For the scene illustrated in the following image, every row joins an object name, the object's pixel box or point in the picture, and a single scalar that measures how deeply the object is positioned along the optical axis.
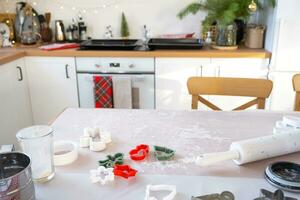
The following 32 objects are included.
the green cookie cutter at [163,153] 0.91
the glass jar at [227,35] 2.45
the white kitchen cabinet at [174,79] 2.40
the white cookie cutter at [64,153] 0.89
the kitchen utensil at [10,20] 2.77
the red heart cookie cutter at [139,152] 0.91
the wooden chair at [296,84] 1.46
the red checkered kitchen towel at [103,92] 2.42
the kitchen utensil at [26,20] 2.75
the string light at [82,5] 2.83
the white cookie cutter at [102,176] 0.81
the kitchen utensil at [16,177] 0.64
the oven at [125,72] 2.43
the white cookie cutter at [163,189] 0.73
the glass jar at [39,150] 0.81
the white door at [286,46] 2.18
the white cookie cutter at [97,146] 0.96
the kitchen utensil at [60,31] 2.81
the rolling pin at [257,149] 0.84
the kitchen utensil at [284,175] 0.76
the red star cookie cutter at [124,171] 0.83
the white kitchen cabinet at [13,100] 2.22
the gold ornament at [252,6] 2.28
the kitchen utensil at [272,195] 0.71
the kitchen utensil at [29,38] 2.72
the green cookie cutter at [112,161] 0.88
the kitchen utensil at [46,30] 2.82
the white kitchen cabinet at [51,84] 2.48
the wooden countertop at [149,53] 2.32
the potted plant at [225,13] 2.33
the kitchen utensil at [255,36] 2.44
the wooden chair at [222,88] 1.50
